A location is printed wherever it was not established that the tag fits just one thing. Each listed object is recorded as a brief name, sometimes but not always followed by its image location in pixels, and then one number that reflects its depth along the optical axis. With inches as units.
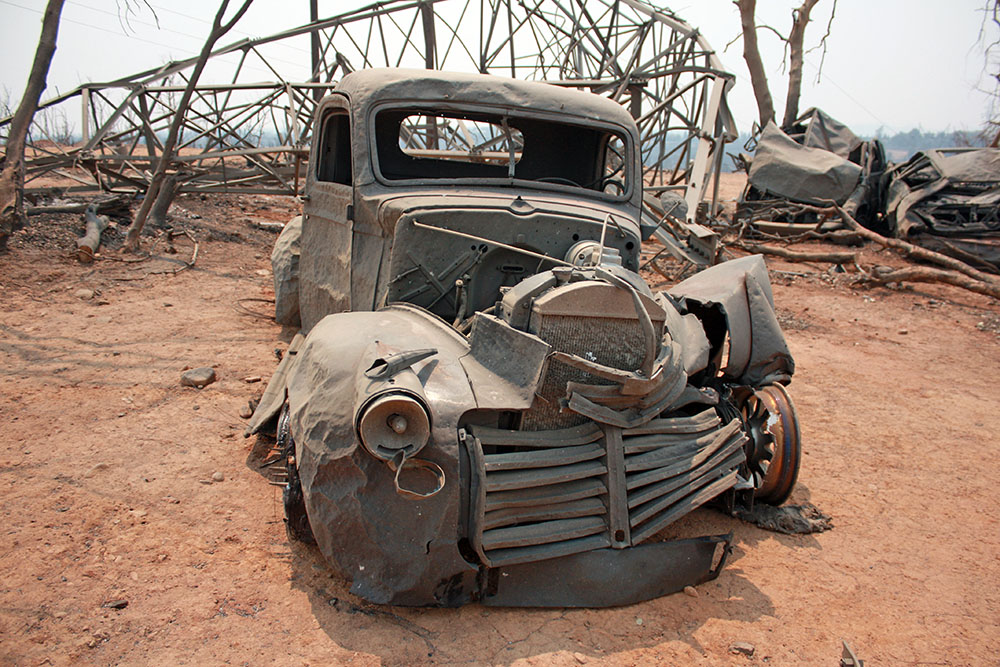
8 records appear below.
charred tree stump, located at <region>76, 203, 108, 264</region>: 305.1
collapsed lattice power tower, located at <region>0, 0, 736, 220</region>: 364.5
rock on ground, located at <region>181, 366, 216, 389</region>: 185.6
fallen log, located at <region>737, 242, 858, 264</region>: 391.5
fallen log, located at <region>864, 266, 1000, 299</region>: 328.8
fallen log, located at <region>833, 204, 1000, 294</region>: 352.5
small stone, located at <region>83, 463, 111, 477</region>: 137.4
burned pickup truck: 97.2
